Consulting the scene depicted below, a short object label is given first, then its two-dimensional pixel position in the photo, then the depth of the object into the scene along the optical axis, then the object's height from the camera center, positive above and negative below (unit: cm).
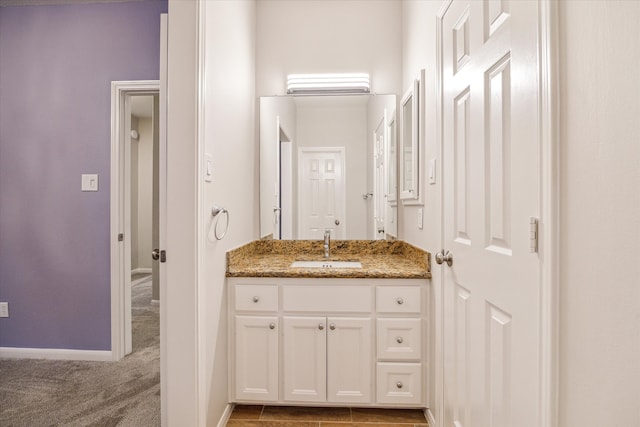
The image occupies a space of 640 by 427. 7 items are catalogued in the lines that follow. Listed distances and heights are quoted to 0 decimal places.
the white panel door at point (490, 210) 90 +2
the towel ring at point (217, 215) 165 +0
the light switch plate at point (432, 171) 171 +22
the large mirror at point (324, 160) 247 +40
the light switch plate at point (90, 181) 252 +25
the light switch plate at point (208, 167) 154 +22
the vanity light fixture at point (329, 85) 248 +93
